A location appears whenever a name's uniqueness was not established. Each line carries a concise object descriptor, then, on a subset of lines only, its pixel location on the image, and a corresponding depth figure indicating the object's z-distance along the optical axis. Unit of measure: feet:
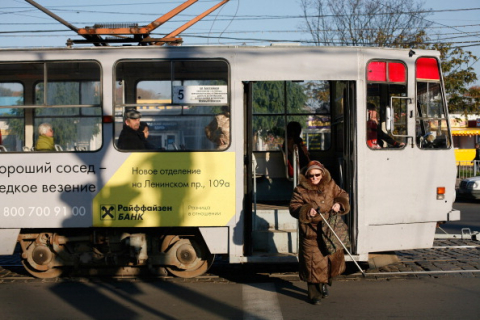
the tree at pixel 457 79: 85.10
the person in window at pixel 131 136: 27.07
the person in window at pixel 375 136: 27.45
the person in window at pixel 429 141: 27.81
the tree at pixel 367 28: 92.27
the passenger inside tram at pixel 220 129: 27.07
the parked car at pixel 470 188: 65.21
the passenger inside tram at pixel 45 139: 27.53
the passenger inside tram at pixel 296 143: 31.89
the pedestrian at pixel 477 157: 81.51
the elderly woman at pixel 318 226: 23.50
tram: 26.89
